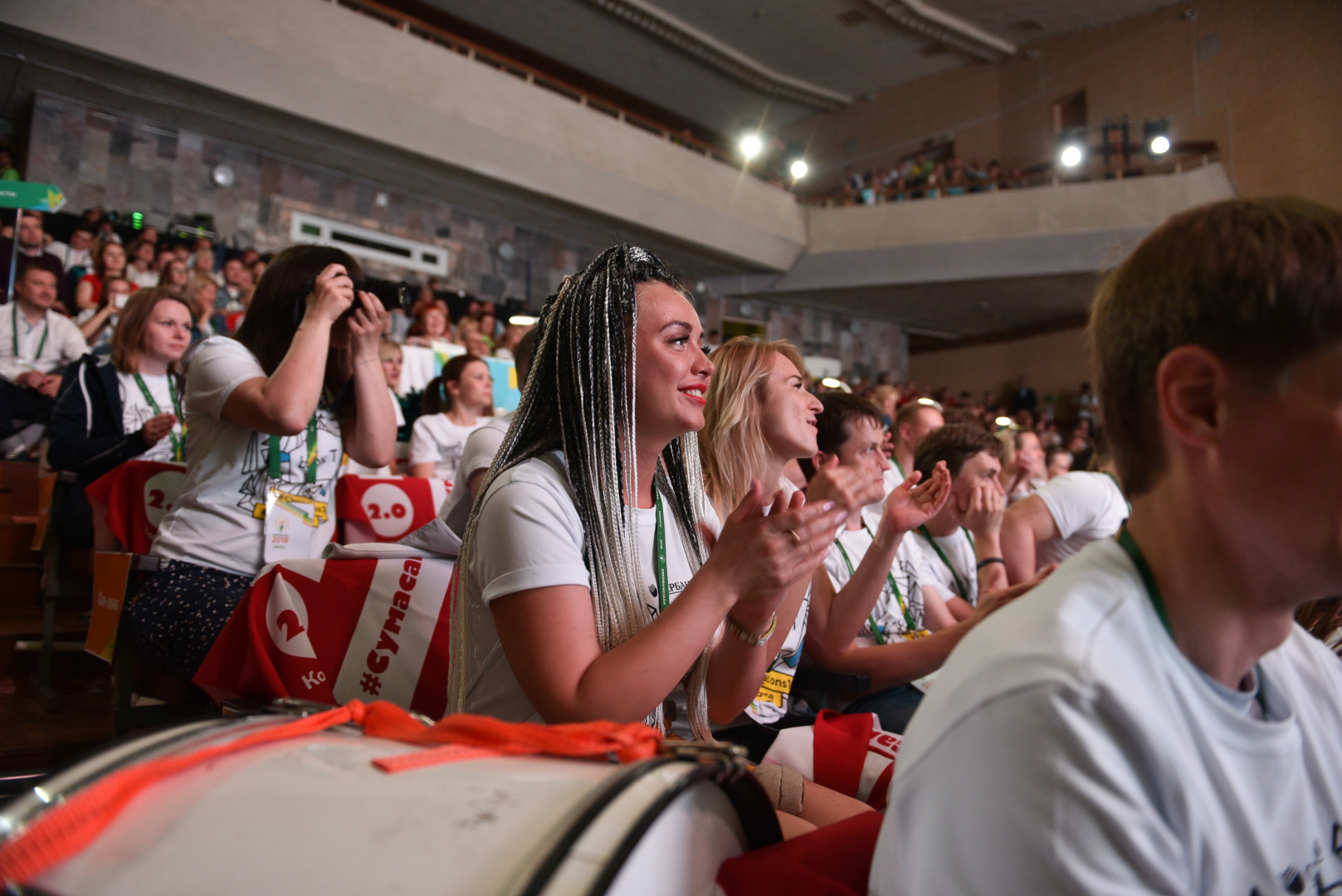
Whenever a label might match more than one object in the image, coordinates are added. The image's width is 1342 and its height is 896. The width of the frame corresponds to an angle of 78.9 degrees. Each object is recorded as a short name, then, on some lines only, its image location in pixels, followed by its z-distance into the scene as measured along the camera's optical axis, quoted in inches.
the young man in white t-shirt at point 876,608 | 82.3
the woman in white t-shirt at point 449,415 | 157.2
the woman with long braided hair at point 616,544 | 45.1
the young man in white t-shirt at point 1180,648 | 24.2
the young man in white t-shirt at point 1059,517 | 114.0
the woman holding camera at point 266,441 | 75.2
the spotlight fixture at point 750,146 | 605.0
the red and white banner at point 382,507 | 101.5
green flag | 156.1
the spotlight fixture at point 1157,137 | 544.7
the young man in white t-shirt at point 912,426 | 172.6
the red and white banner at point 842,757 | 58.8
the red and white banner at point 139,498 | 93.2
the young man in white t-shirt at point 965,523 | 106.0
